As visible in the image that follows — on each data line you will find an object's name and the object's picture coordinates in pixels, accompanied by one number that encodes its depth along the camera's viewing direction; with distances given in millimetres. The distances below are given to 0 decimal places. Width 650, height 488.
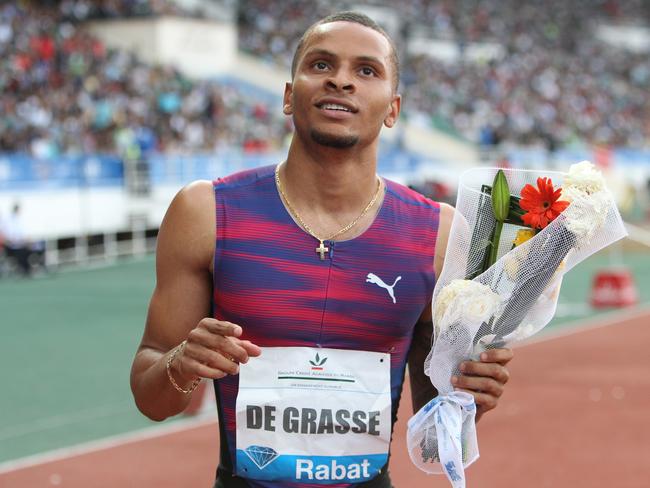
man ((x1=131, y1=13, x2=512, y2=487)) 2742
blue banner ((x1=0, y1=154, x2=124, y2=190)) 16956
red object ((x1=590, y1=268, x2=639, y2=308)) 14211
